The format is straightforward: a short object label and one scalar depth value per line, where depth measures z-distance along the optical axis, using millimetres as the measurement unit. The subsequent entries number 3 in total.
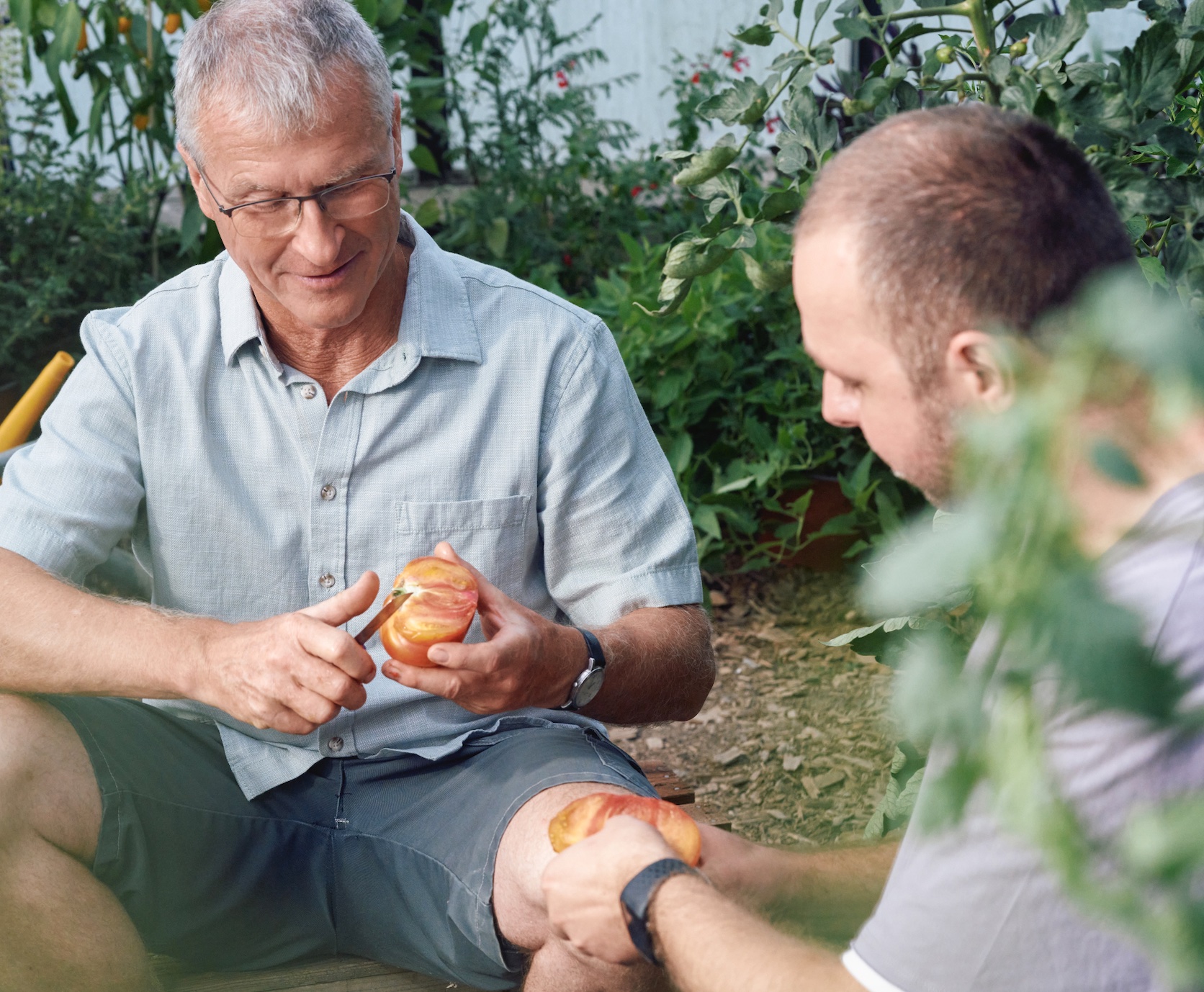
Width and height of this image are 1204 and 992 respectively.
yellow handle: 2666
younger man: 1003
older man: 1773
